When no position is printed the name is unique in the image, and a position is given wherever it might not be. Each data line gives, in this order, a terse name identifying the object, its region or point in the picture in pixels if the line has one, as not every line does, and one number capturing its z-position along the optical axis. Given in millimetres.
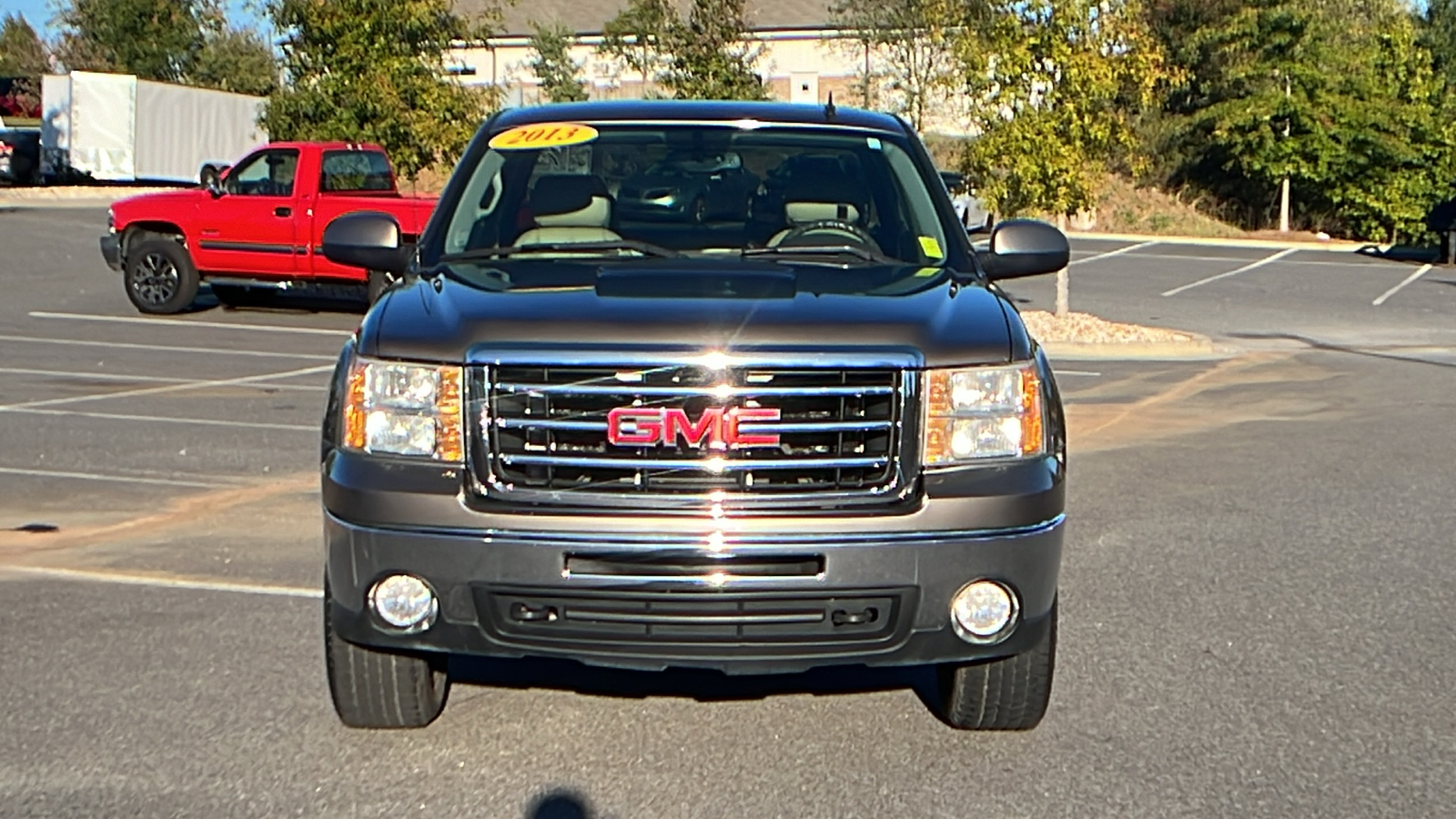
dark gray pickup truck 4434
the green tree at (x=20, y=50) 73500
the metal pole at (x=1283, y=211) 41781
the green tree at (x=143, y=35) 54844
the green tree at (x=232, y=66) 57375
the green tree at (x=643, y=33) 35531
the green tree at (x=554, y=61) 54419
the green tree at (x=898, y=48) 45031
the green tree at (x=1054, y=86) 20047
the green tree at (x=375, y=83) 25281
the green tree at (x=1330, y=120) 38594
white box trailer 44938
